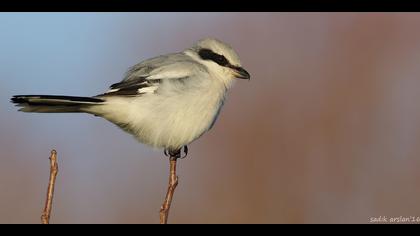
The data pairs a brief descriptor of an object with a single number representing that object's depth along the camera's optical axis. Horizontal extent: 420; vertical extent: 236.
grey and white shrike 5.97
